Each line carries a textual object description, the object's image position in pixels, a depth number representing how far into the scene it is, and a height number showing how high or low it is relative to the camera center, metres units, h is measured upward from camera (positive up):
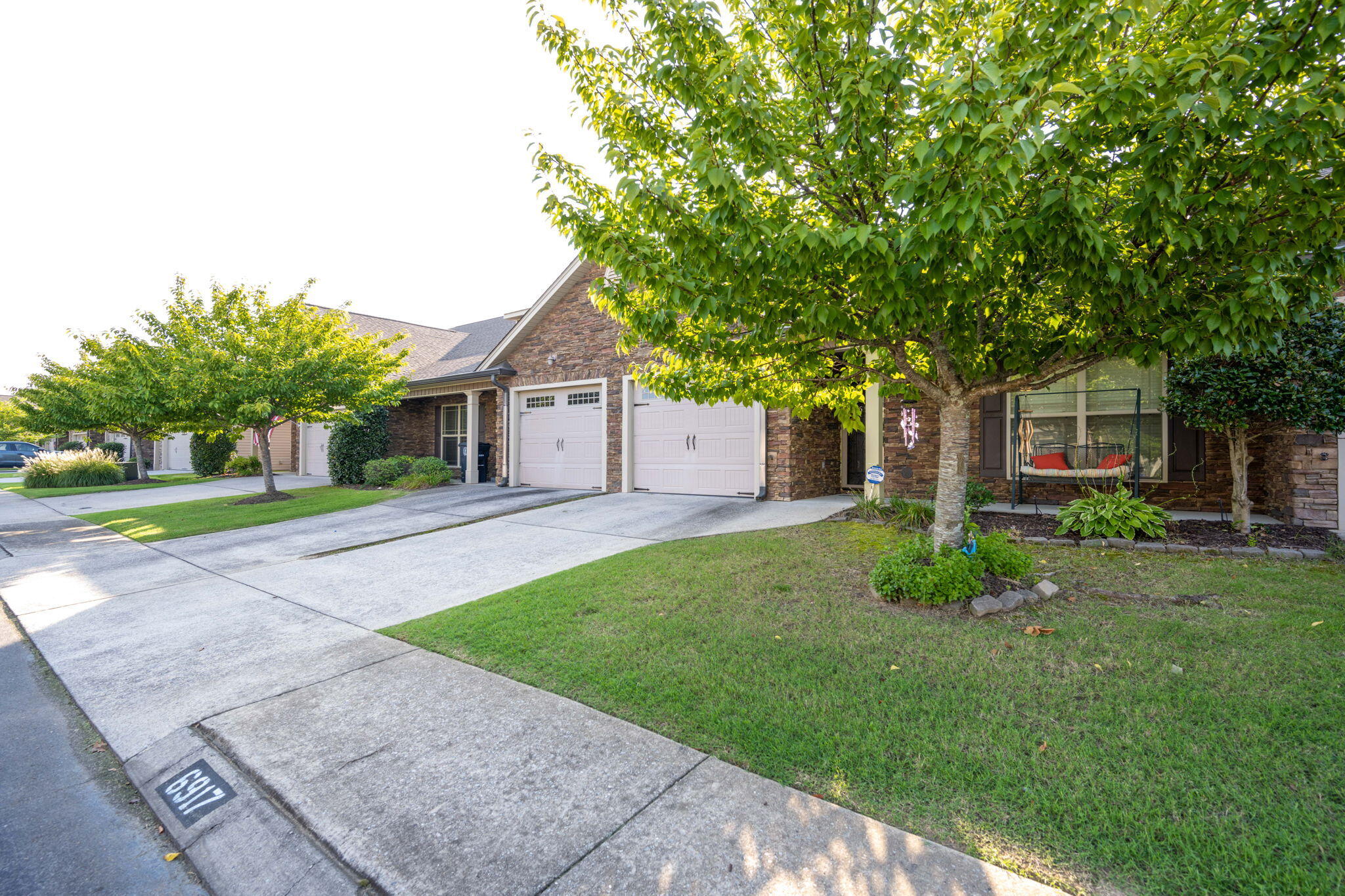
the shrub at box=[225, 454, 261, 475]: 21.80 -1.03
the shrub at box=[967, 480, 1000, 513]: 7.64 -0.78
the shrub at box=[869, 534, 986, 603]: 4.52 -1.08
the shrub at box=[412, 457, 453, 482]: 14.51 -0.75
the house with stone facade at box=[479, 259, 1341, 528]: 7.85 -0.07
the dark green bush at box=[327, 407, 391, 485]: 15.95 -0.28
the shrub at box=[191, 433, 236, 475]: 22.39 -0.65
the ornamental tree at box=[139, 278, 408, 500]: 12.05 +1.52
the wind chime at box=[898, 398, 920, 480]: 9.60 +0.13
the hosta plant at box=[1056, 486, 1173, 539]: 6.26 -0.89
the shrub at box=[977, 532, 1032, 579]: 4.87 -1.03
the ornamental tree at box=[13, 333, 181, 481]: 13.35 +1.16
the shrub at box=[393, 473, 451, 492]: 14.24 -1.08
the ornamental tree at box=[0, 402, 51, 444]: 32.22 +0.64
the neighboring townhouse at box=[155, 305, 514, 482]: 15.67 +1.00
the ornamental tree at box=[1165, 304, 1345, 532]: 5.58 +0.43
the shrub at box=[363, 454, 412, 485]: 15.12 -0.88
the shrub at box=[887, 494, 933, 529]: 7.21 -0.96
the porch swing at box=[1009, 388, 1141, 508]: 8.02 -0.32
